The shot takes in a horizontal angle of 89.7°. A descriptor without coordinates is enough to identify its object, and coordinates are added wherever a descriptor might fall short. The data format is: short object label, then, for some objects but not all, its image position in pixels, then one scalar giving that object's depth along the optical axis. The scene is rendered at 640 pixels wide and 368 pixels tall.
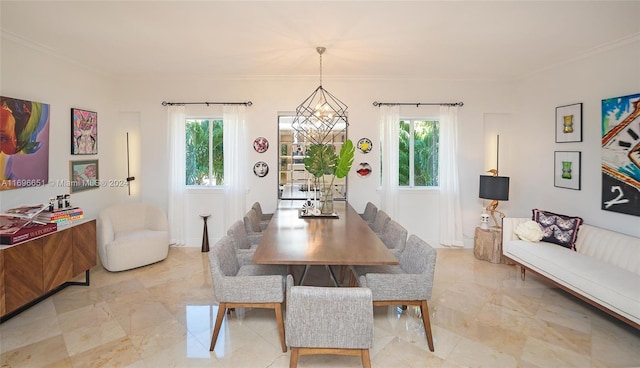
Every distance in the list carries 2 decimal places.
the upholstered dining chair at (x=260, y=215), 4.22
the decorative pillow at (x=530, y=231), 3.77
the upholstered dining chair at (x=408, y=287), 2.34
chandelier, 4.90
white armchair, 3.92
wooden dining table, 2.25
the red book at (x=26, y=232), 2.68
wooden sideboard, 2.64
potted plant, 3.74
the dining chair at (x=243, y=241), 2.87
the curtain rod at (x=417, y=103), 4.93
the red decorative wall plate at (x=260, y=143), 5.03
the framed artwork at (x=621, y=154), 3.23
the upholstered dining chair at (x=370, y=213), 4.18
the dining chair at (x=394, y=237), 2.93
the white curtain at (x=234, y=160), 4.95
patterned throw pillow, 3.61
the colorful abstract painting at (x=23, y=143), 3.11
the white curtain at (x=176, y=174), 4.92
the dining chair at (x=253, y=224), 3.57
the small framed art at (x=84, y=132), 4.03
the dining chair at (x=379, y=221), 3.61
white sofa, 2.55
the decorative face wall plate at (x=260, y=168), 5.06
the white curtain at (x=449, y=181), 4.96
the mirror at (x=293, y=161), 5.04
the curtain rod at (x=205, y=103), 4.92
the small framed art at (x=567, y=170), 3.90
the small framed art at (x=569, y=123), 3.88
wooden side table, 4.42
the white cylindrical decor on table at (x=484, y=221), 4.64
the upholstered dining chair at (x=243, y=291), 2.32
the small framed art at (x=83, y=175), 4.04
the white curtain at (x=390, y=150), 4.93
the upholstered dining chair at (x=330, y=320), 1.90
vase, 3.80
